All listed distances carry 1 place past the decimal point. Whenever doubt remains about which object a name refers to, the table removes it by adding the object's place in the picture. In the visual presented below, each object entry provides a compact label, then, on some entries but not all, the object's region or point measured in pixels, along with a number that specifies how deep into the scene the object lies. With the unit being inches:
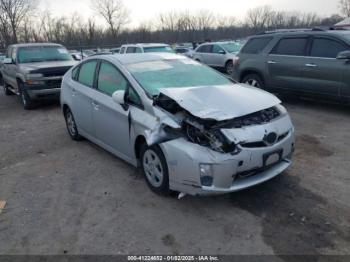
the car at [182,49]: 991.6
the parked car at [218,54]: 658.8
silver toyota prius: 137.7
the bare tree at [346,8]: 2085.6
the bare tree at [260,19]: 2738.7
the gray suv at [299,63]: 279.3
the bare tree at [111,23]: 1876.2
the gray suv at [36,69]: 374.6
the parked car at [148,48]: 561.9
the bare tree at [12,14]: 1688.0
